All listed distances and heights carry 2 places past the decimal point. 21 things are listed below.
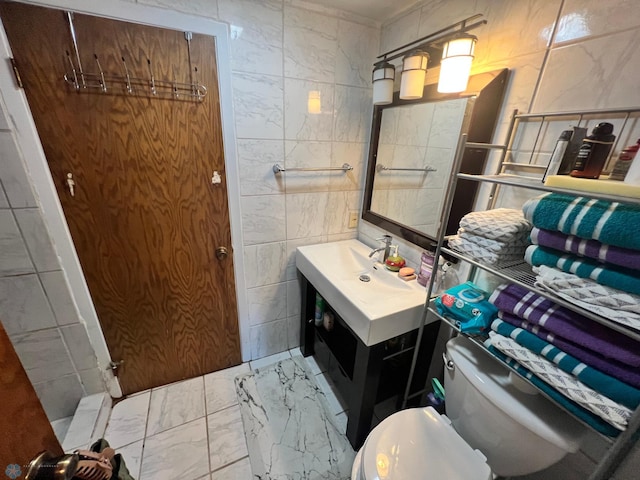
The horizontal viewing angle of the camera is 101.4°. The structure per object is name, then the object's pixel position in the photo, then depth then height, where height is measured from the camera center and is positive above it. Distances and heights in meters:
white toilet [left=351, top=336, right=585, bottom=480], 0.76 -0.91
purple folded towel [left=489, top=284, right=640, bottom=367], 0.56 -0.40
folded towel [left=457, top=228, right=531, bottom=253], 0.80 -0.28
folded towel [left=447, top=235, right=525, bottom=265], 0.81 -0.32
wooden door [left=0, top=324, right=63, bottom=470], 0.43 -0.48
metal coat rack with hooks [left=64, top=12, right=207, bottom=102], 1.03 +0.18
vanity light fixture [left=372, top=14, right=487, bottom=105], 0.93 +0.30
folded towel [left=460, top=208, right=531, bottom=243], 0.80 -0.23
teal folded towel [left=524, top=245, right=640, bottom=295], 0.54 -0.25
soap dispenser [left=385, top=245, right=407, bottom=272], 1.42 -0.61
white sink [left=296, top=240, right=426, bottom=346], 1.08 -0.68
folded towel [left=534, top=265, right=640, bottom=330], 0.54 -0.30
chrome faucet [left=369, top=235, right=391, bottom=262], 1.48 -0.57
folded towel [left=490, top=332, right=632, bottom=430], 0.55 -0.52
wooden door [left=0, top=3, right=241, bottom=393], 1.03 -0.24
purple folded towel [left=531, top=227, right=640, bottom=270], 0.54 -0.21
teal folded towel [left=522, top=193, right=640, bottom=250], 0.53 -0.14
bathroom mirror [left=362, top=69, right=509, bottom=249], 1.00 -0.05
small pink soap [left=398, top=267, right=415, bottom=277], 1.35 -0.63
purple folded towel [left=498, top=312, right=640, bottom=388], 0.55 -0.45
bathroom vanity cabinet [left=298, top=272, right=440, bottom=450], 1.17 -1.15
